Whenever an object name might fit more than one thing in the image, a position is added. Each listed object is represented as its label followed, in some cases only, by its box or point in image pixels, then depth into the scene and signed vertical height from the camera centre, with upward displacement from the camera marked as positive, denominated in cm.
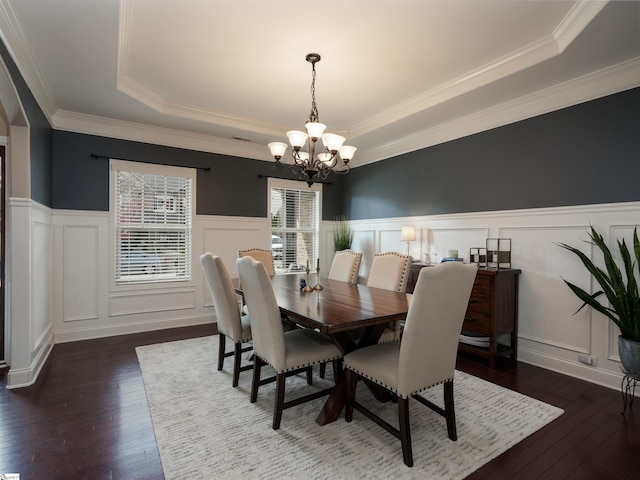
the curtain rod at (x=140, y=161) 395 +89
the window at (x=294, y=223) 537 +15
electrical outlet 282 -109
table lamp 427 +0
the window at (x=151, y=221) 415 +12
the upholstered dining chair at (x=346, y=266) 360 -39
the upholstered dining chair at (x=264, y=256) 400 -31
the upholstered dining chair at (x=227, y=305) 264 -62
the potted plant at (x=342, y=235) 559 -5
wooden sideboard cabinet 312 -76
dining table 191 -51
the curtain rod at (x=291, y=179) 515 +88
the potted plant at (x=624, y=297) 231 -47
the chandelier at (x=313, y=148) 269 +73
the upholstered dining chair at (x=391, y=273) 287 -40
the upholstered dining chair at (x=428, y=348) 170 -63
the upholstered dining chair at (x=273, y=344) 205 -78
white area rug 173 -126
